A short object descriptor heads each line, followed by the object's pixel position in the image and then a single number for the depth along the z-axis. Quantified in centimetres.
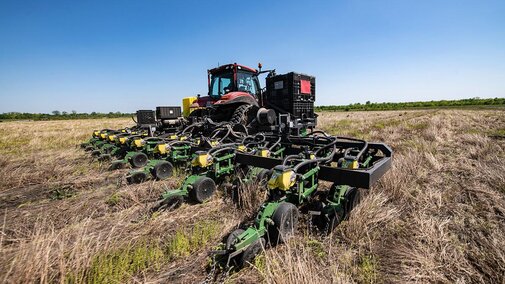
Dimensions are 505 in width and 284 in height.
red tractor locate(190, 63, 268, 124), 693
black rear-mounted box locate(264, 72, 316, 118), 644
